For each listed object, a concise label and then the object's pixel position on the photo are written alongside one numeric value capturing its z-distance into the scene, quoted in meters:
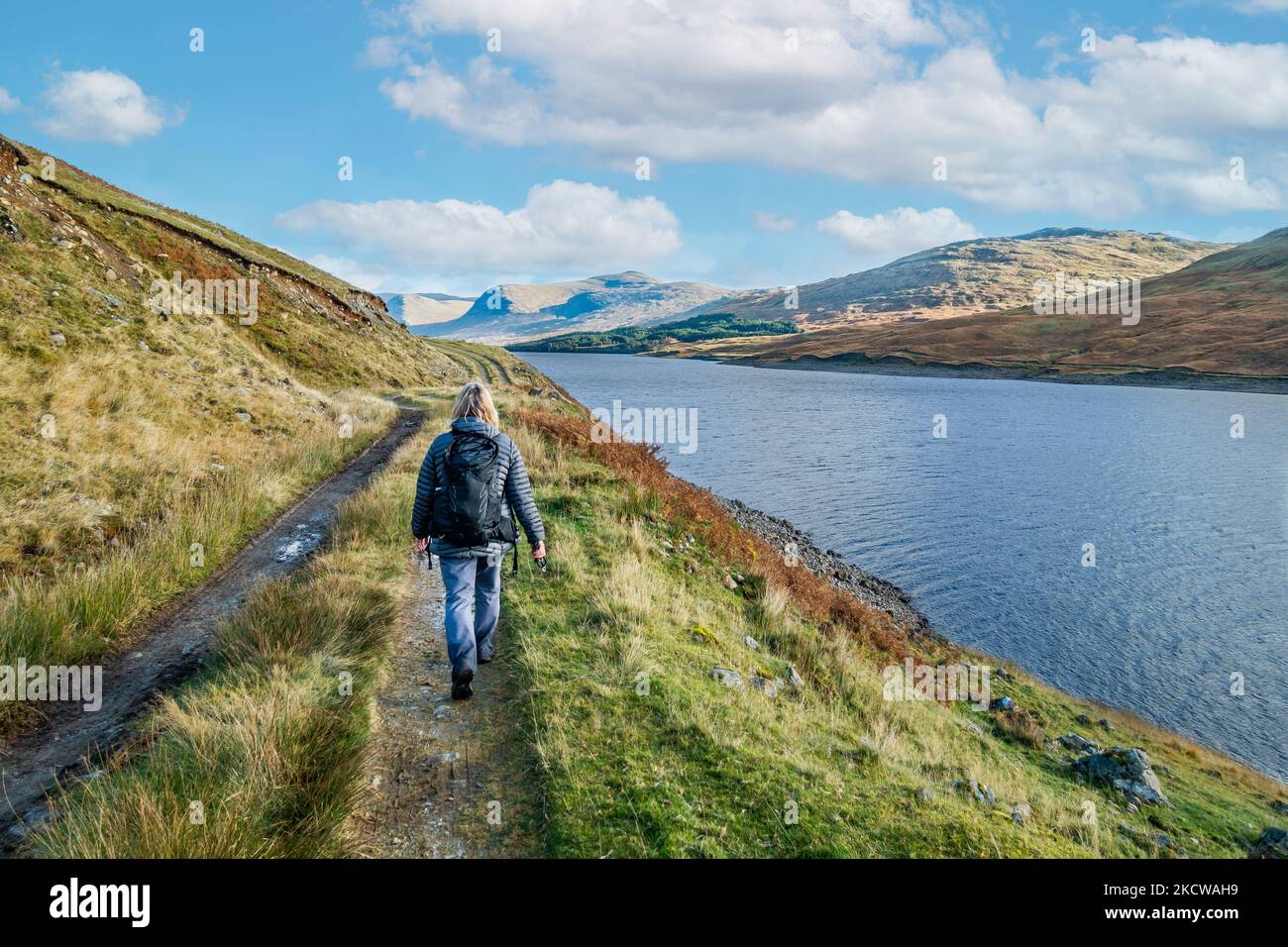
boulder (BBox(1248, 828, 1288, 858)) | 7.97
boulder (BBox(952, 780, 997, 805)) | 6.73
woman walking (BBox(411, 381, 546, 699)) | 5.89
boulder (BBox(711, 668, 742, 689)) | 7.48
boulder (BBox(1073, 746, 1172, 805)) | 9.39
